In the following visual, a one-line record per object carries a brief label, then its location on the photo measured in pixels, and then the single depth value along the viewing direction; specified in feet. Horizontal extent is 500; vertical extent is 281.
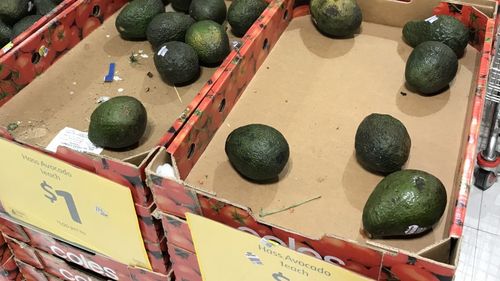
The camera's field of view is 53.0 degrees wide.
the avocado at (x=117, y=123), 3.98
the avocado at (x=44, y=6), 5.42
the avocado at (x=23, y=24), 5.13
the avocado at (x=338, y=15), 4.88
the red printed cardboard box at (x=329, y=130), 2.82
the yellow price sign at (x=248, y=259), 2.77
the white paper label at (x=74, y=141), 4.17
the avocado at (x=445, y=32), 4.55
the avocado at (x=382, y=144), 3.60
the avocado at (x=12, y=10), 5.34
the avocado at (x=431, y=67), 4.22
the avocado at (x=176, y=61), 4.55
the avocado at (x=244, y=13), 5.02
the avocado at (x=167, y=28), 4.97
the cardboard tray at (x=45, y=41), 4.55
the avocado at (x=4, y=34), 5.21
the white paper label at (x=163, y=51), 4.60
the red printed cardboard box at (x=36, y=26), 4.51
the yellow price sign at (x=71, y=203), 3.43
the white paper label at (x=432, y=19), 4.67
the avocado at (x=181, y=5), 5.51
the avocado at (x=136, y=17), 5.21
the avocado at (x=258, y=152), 3.59
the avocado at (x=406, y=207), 3.15
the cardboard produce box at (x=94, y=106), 3.36
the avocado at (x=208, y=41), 4.76
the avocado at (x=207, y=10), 5.14
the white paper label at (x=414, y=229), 3.16
